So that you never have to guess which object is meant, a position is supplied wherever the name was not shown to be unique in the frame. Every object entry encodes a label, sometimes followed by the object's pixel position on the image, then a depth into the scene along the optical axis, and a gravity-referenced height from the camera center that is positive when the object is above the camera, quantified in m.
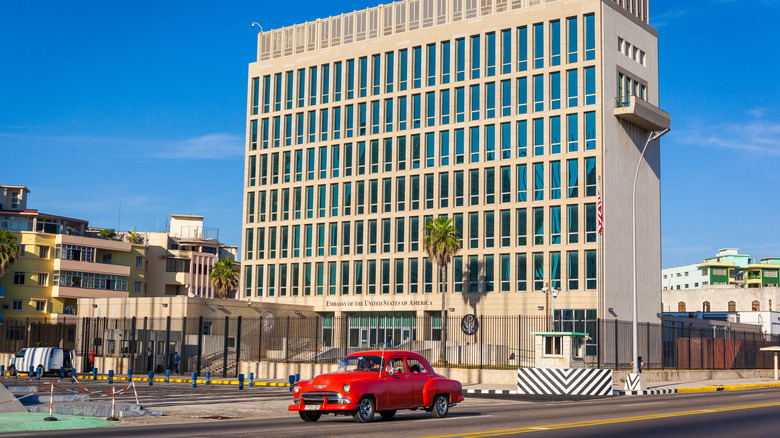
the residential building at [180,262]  112.12 +7.29
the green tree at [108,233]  115.06 +10.91
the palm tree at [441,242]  67.56 +6.22
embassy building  67.94 +14.28
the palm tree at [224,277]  89.69 +4.25
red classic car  19.66 -1.55
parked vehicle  52.06 -2.60
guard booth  35.12 -2.22
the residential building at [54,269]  92.31 +5.07
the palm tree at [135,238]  123.06 +11.05
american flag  49.34 +5.99
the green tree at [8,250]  84.88 +6.30
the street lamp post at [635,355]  39.79 -1.26
